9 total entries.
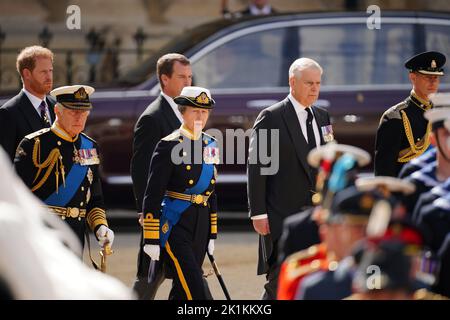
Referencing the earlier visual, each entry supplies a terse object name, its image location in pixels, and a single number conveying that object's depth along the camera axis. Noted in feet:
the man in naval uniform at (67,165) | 49.96
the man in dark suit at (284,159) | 54.13
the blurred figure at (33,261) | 23.02
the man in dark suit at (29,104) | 55.07
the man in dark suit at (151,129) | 56.80
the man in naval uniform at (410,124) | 55.52
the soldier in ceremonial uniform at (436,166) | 41.24
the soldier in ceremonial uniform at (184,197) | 50.62
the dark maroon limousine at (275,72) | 81.51
